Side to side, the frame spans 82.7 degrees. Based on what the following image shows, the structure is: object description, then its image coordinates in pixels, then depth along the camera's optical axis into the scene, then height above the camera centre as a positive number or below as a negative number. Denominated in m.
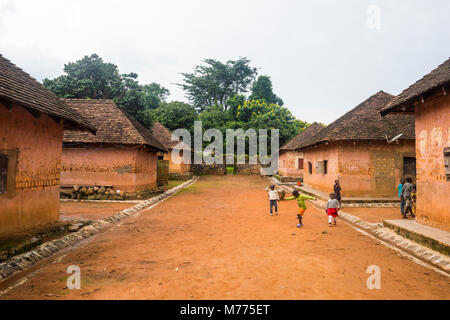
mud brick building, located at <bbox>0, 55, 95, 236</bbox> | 6.15 +0.49
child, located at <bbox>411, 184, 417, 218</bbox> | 9.63 -1.24
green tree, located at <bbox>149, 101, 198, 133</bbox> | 31.08 +6.27
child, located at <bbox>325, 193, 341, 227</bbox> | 8.59 -1.34
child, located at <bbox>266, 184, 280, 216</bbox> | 10.09 -1.15
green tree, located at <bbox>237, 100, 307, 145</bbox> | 36.00 +7.57
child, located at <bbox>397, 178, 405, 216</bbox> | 9.67 -1.42
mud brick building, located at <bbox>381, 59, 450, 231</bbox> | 6.65 +0.81
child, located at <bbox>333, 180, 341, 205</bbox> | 11.39 -0.97
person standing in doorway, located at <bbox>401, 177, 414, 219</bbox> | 9.27 -0.91
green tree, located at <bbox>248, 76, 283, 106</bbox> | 49.19 +15.24
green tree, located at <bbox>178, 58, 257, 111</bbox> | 46.22 +15.92
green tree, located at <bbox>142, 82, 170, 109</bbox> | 62.34 +19.49
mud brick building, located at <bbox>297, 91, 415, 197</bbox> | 13.82 +0.69
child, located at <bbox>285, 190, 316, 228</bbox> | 8.27 -1.22
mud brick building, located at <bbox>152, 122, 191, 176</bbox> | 27.95 +1.35
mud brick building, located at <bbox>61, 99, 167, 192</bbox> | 14.02 +0.44
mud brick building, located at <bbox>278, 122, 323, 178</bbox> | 28.05 +1.35
